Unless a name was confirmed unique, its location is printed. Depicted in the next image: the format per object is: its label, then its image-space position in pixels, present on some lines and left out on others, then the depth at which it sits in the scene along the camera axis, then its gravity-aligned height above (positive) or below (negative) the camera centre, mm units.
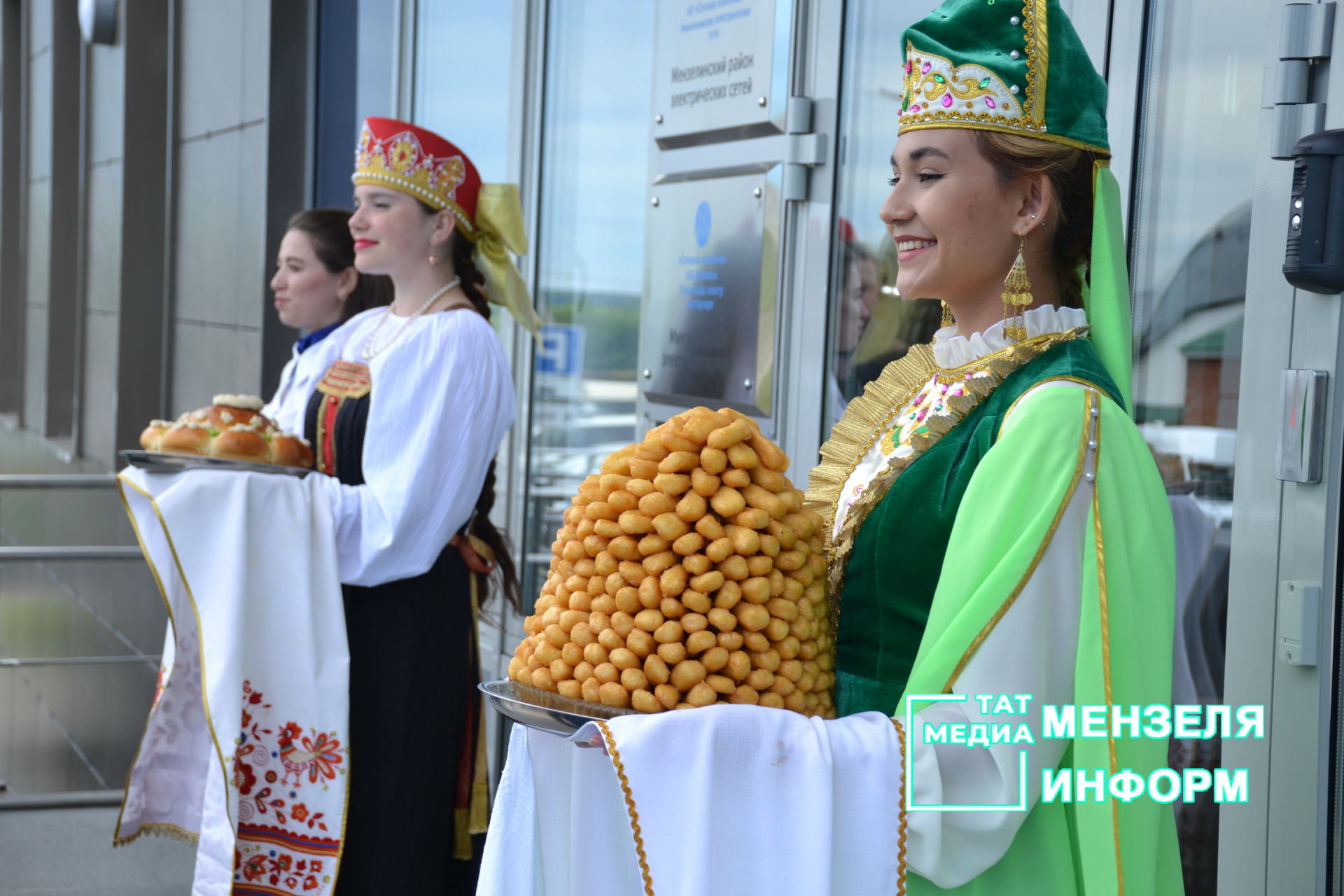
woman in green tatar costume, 1256 -96
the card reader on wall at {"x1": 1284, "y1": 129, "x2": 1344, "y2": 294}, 1730 +252
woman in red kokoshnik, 2805 -258
